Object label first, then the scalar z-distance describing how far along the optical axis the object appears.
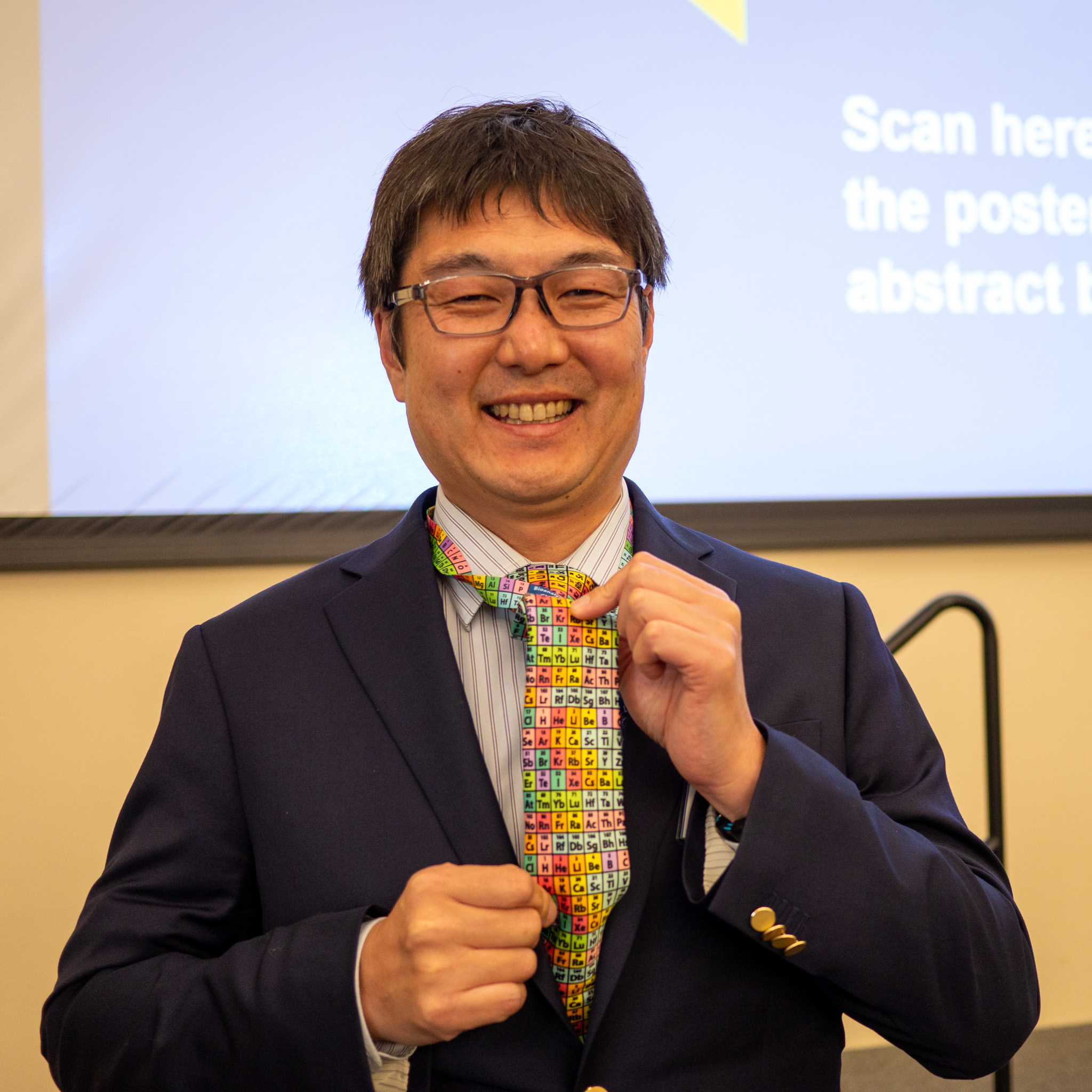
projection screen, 2.35
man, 1.01
